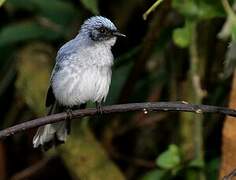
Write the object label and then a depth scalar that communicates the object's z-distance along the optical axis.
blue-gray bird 7.83
